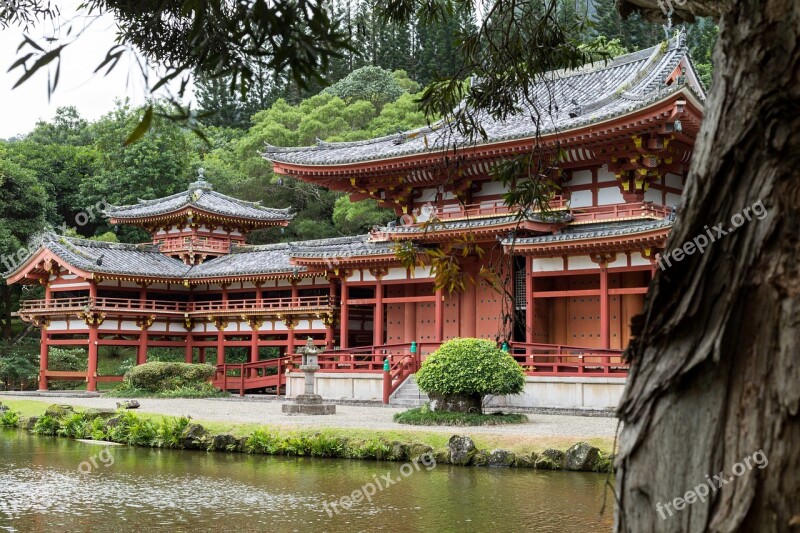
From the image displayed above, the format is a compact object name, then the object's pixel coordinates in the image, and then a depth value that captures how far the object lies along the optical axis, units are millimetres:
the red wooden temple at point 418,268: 19438
